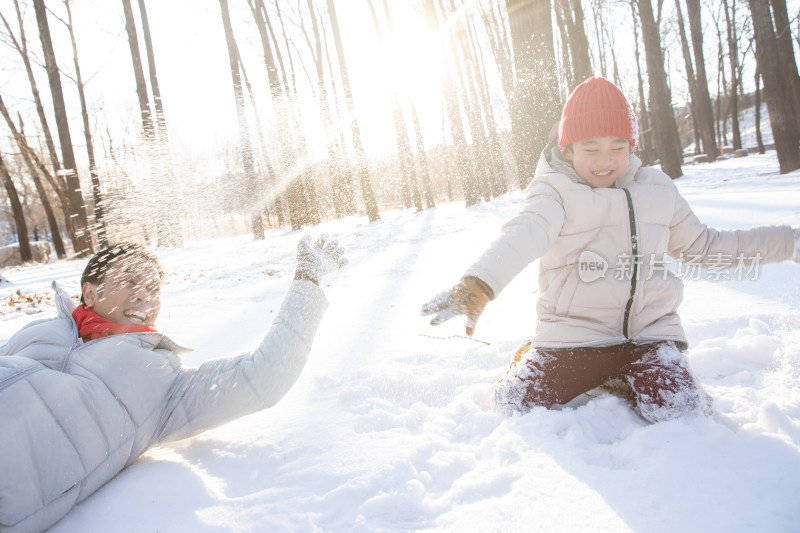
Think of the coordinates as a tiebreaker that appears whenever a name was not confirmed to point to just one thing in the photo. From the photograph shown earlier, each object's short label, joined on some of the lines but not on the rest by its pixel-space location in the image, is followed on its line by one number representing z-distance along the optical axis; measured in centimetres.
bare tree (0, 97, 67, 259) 1329
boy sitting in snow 167
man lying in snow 124
